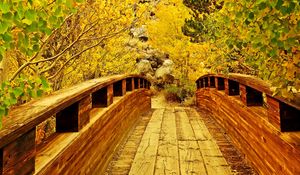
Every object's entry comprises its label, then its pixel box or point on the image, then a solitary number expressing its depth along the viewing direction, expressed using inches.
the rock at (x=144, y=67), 1115.8
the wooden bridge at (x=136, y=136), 82.5
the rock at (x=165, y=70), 1080.2
